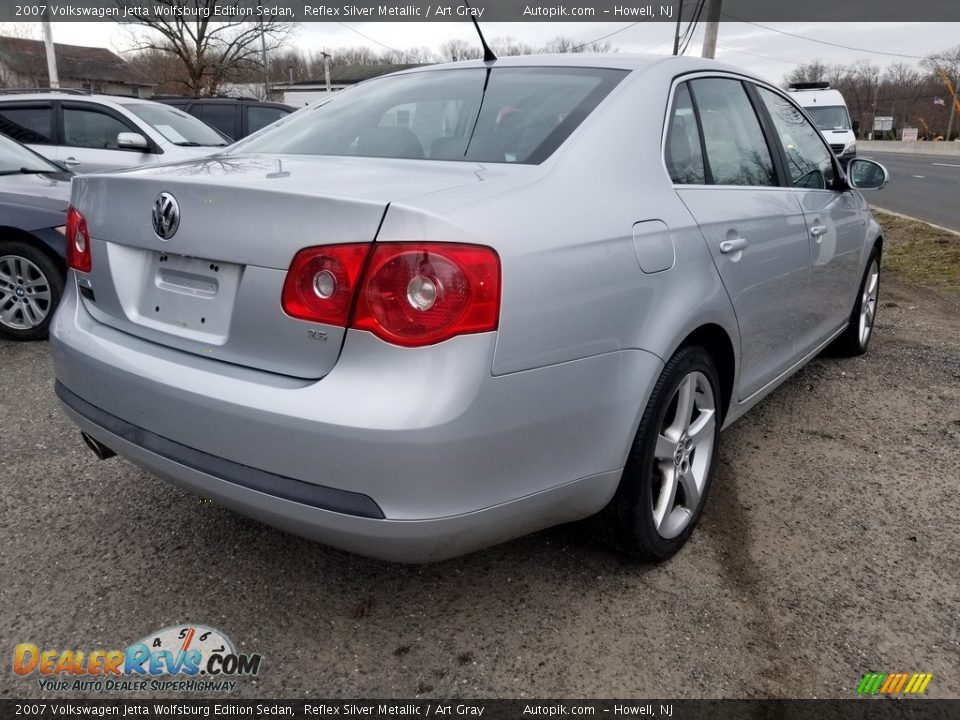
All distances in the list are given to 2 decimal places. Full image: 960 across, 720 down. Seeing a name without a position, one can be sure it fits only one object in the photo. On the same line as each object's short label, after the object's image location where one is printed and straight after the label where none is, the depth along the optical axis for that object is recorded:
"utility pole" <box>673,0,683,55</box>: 19.16
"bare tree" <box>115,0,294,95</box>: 28.17
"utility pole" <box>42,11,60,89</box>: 20.55
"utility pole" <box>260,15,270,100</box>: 32.50
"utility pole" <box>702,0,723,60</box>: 18.83
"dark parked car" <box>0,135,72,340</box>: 5.03
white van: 17.12
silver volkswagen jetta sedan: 1.77
